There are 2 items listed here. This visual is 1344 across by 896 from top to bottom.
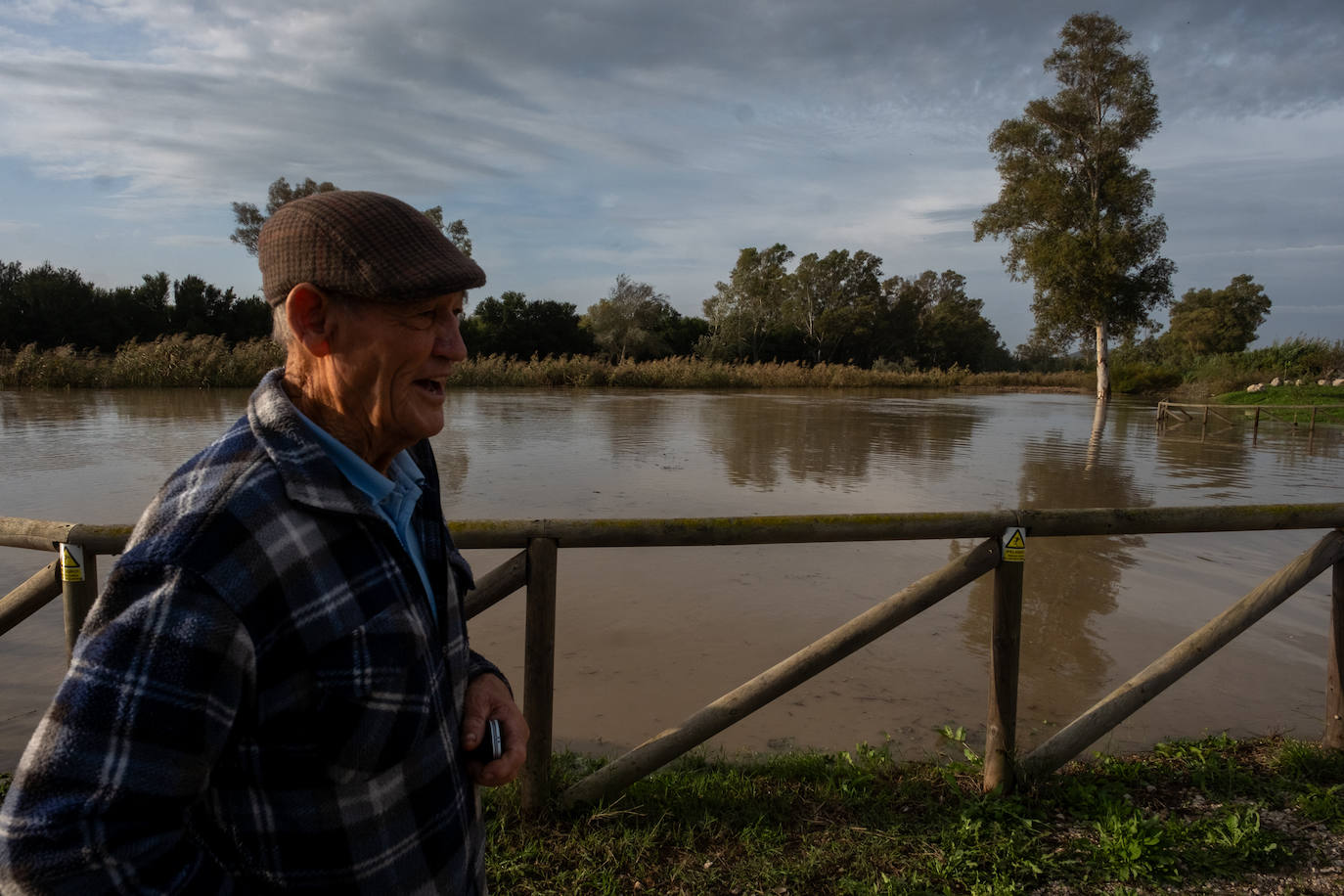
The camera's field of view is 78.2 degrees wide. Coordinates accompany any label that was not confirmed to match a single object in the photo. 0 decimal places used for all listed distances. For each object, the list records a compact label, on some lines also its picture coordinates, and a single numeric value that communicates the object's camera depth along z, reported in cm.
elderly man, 94
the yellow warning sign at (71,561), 267
